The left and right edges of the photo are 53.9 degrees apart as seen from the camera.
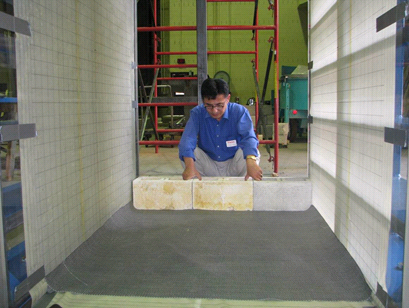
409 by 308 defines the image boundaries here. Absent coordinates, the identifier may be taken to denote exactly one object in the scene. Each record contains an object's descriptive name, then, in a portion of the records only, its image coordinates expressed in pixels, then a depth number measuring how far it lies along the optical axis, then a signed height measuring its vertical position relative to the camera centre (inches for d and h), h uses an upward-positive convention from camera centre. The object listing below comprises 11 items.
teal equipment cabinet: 325.1 +15.9
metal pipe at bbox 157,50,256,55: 254.7 +41.1
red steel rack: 187.3 +36.3
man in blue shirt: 132.2 -8.0
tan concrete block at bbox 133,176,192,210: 136.3 -26.1
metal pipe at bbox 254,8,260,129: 232.8 +40.4
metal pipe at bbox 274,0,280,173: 188.2 +5.3
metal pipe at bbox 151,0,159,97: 252.9 +45.2
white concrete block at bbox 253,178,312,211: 135.1 -26.5
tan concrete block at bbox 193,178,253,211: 134.5 -25.8
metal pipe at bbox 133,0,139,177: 152.7 +8.0
